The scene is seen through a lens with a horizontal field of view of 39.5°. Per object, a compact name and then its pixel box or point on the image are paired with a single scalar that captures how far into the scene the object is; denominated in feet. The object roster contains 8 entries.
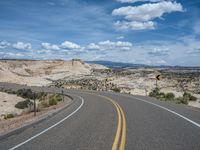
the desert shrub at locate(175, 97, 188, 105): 85.28
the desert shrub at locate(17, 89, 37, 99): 123.21
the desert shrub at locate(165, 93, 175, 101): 108.06
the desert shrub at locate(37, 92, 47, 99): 126.37
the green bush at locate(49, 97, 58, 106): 87.76
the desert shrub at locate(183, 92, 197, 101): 100.37
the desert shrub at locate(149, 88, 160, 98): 119.34
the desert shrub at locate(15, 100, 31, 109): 91.09
